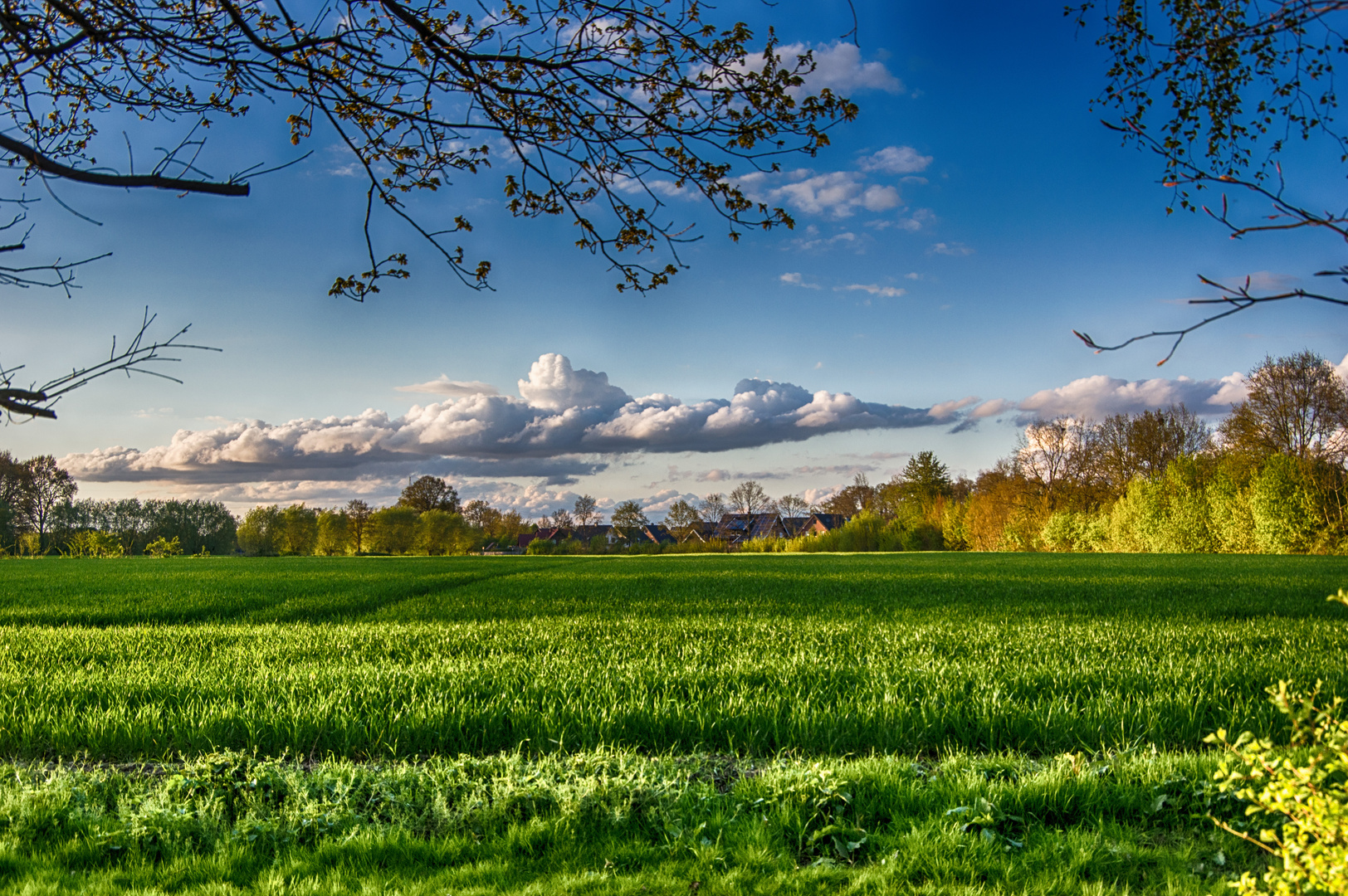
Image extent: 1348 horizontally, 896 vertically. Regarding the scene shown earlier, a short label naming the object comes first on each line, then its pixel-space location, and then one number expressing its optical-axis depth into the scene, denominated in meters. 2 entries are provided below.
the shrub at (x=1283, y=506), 40.91
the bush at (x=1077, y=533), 55.38
